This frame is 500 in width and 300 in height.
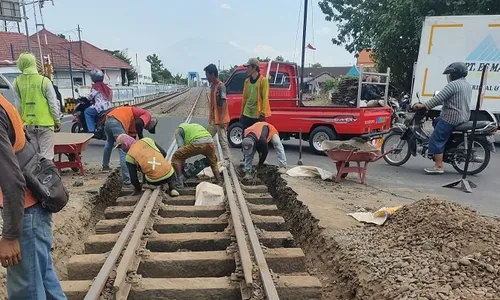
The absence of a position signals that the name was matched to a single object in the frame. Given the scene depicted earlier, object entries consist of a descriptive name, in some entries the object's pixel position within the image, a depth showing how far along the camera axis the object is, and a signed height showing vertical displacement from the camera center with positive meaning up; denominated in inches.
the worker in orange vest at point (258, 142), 283.1 -51.5
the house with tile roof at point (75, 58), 1259.8 +19.2
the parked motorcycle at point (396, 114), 526.9 -57.3
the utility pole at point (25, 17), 812.0 +88.6
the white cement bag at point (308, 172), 284.7 -71.6
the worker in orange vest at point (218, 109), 309.9 -33.5
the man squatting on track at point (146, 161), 226.4 -52.0
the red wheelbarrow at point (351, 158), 263.6 -57.2
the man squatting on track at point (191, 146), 254.7 -48.6
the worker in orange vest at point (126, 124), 261.7 -37.4
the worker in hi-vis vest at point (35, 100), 236.4 -21.4
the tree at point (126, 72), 2018.0 -39.0
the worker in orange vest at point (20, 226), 87.1 -37.5
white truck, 478.3 +22.3
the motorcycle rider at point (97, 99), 357.7 -30.9
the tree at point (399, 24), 660.1 +85.9
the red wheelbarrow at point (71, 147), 270.1 -53.6
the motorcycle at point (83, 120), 387.5 -54.2
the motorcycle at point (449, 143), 308.2 -56.5
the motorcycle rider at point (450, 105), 298.5 -25.3
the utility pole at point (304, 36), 581.8 +44.9
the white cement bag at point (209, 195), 231.8 -71.9
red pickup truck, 379.9 -43.3
